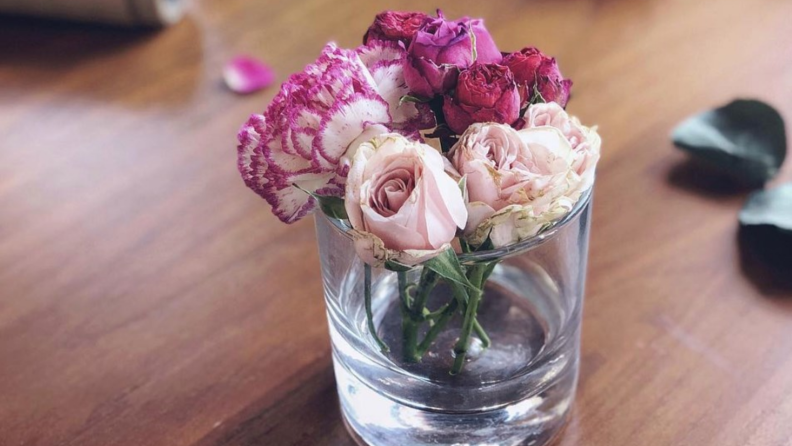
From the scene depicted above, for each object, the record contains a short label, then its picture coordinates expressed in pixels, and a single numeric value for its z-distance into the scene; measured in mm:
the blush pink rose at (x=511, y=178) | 404
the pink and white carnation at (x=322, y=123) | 406
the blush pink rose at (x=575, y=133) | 424
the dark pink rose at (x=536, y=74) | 438
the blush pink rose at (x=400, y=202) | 386
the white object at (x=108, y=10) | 919
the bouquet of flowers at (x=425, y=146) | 392
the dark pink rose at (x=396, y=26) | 450
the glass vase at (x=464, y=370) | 492
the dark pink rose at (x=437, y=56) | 422
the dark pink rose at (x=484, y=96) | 413
